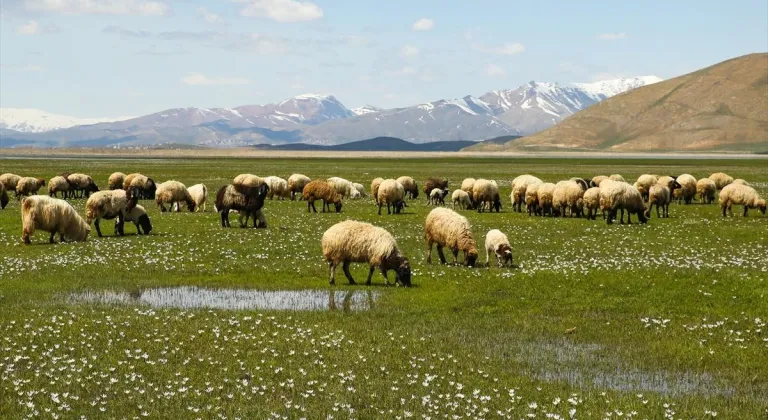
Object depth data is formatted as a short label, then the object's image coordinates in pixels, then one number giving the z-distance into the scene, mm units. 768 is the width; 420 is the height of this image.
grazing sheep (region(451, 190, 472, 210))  49906
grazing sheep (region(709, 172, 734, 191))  60544
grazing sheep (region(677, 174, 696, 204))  54656
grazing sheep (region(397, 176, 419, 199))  60875
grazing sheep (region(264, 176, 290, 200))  58375
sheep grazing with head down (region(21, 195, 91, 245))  29266
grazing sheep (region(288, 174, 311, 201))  59656
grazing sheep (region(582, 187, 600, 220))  41281
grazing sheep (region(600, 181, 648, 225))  39469
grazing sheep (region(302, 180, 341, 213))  46938
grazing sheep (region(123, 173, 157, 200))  55312
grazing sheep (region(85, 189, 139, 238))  32594
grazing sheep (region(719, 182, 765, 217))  44000
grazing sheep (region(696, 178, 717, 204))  55375
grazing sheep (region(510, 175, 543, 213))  48906
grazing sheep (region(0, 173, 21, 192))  59984
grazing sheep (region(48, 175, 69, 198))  57812
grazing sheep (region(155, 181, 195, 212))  46000
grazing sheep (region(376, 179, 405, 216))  45312
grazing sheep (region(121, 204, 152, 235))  33938
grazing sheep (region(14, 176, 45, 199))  56750
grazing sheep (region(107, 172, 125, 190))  59438
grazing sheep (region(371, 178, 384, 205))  54594
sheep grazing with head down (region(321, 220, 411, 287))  22391
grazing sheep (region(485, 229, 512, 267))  26023
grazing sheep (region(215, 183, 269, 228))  36656
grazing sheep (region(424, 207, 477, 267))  26062
